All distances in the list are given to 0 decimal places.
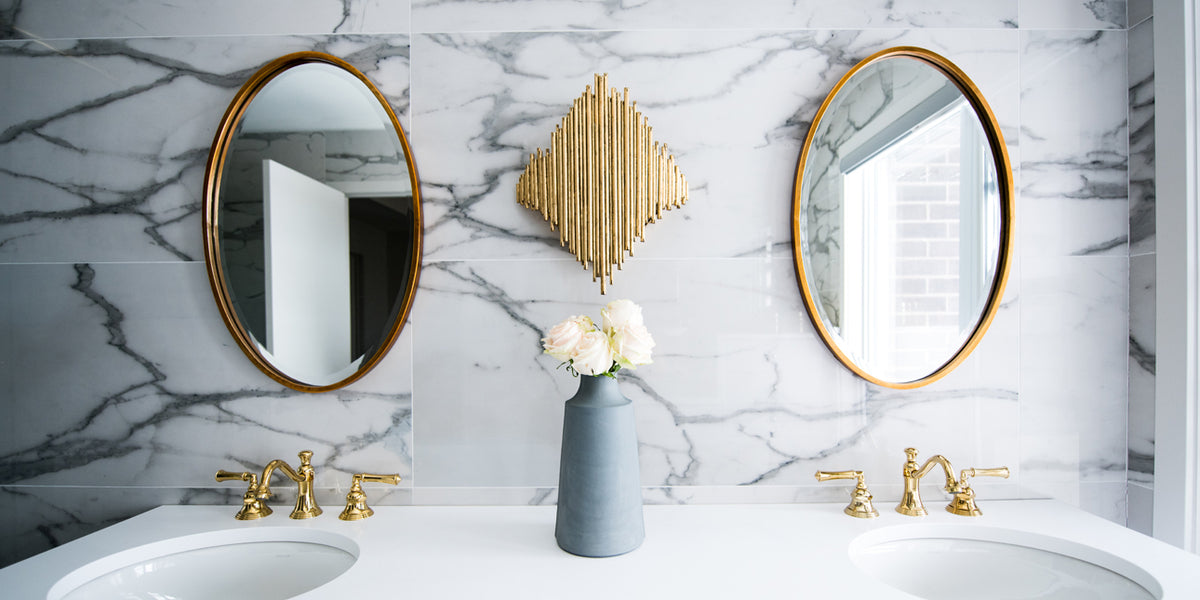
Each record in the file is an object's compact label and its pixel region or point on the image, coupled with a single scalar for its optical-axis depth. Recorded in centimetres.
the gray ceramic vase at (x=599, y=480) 91
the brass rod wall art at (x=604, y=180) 111
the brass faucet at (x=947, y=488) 107
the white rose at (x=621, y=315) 92
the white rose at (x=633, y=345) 91
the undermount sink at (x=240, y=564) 99
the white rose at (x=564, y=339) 89
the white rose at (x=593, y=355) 89
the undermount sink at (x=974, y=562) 97
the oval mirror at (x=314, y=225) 114
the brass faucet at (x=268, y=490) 108
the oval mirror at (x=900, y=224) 113
